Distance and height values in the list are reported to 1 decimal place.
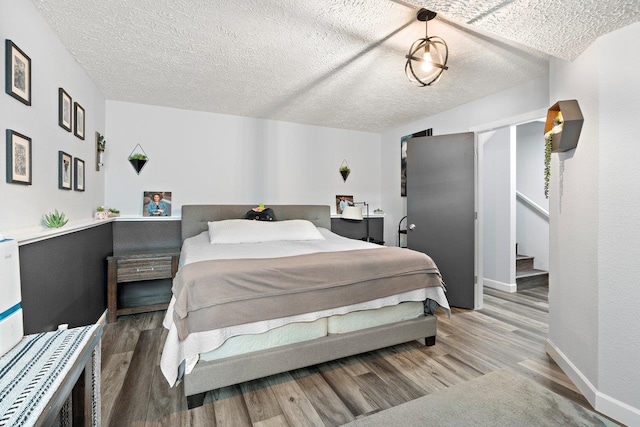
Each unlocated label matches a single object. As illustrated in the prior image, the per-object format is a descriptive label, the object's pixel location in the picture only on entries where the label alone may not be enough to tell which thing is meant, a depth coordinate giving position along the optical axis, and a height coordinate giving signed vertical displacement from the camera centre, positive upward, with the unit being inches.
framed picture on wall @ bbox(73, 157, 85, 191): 95.4 +13.3
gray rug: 62.4 -46.1
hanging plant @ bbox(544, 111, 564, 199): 78.9 +22.3
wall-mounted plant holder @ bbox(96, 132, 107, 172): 122.6 +27.7
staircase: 165.6 -37.4
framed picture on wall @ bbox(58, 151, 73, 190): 83.5 +12.7
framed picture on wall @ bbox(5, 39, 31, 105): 58.1 +30.1
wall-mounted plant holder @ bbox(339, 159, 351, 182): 188.2 +28.1
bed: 66.2 -27.0
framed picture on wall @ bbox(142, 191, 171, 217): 142.3 +4.7
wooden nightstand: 117.9 -25.1
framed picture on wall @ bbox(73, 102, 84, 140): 95.4 +32.2
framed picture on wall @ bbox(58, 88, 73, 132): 83.2 +31.3
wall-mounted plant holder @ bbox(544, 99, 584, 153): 75.5 +23.3
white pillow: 125.4 -8.8
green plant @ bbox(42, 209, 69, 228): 73.4 -2.1
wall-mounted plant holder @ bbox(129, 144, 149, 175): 138.4 +26.5
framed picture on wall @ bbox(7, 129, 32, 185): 58.8 +11.8
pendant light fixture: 74.9 +45.3
